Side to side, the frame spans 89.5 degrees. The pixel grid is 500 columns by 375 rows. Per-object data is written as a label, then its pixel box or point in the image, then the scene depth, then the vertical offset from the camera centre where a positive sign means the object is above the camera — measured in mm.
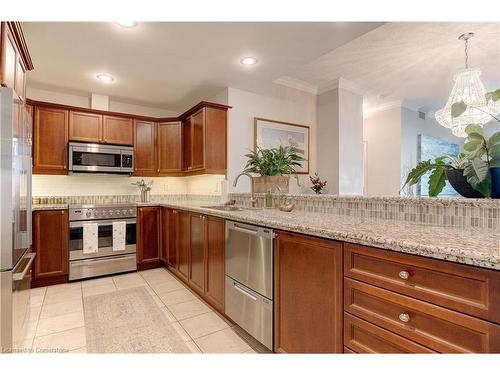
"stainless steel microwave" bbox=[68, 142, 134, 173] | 3316 +419
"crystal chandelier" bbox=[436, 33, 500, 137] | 2789 +1067
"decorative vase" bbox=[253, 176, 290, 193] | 2572 +55
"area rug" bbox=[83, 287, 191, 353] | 1765 -1115
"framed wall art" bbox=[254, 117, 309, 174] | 3605 +793
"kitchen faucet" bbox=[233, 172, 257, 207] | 2762 -129
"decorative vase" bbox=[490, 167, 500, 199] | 1255 +33
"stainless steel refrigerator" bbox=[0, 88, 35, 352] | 1344 -178
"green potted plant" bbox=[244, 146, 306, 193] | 2576 +208
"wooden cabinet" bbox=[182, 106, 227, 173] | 3264 +643
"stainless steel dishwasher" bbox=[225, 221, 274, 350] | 1606 -637
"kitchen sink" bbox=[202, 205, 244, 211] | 2676 -218
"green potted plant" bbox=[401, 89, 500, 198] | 1255 +110
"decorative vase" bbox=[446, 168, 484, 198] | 1359 +25
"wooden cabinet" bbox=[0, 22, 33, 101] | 1616 +971
